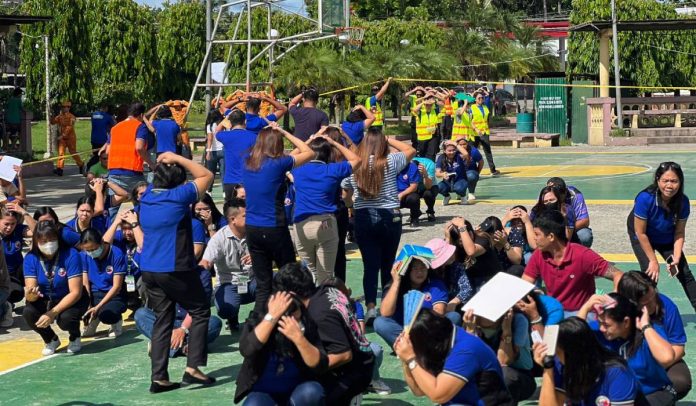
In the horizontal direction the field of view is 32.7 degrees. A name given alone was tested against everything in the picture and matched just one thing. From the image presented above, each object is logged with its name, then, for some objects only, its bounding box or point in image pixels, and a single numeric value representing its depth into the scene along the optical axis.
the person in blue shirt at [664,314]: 6.93
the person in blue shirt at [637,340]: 6.46
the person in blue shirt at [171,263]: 8.38
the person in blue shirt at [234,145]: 11.47
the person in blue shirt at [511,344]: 6.58
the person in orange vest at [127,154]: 14.35
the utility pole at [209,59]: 23.98
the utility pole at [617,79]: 33.94
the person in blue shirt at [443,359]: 5.93
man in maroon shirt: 8.22
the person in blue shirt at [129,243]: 10.27
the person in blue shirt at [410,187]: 15.45
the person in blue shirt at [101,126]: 23.08
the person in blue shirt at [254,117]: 13.04
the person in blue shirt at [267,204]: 9.45
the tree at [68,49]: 36.34
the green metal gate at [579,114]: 34.31
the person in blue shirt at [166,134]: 15.57
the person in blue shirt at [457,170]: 18.27
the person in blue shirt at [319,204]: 10.10
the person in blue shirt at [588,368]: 5.82
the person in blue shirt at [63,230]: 9.97
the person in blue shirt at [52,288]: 9.73
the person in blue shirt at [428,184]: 15.79
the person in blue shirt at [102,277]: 10.09
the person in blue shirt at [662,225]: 9.45
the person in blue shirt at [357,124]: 13.96
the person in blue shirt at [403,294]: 8.05
